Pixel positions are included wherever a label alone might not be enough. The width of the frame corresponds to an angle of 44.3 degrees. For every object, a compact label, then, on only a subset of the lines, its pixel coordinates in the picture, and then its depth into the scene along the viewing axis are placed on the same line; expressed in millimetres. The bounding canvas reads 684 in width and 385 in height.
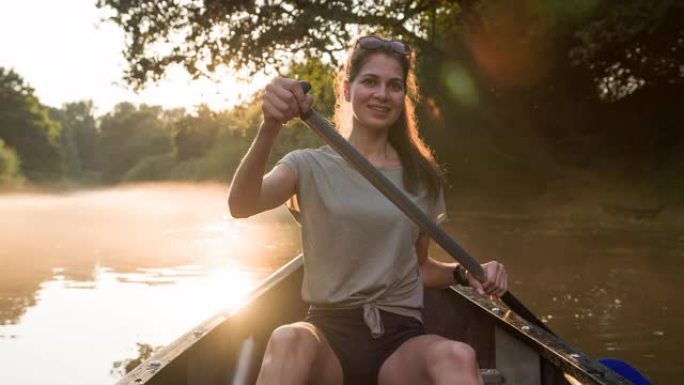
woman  2203
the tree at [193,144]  53844
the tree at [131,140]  80938
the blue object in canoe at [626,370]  3035
